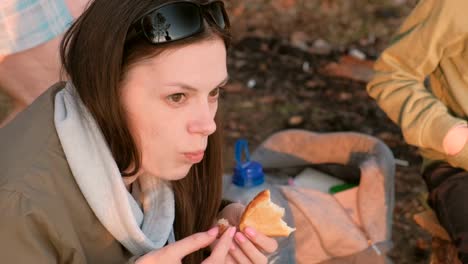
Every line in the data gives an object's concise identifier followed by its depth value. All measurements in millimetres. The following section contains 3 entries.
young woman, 1896
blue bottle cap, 3377
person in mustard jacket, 2828
